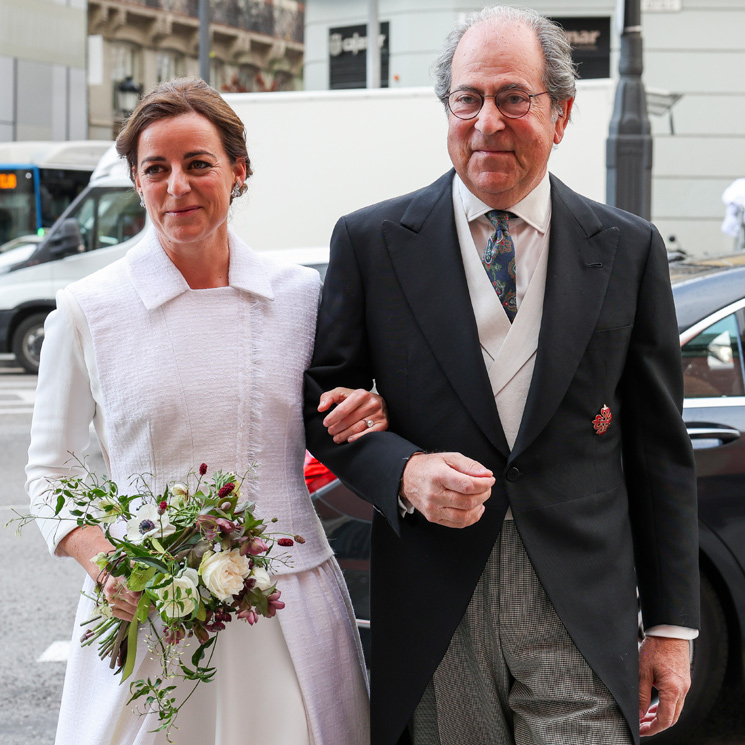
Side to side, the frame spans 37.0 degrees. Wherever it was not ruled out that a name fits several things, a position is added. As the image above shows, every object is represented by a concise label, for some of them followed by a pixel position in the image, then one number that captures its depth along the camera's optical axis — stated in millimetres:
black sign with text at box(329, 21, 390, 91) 18938
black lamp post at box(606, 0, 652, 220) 8227
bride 2160
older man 2062
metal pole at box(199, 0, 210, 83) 16500
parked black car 3656
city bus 17516
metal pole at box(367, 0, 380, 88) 16297
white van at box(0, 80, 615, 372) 10617
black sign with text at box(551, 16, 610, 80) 16875
